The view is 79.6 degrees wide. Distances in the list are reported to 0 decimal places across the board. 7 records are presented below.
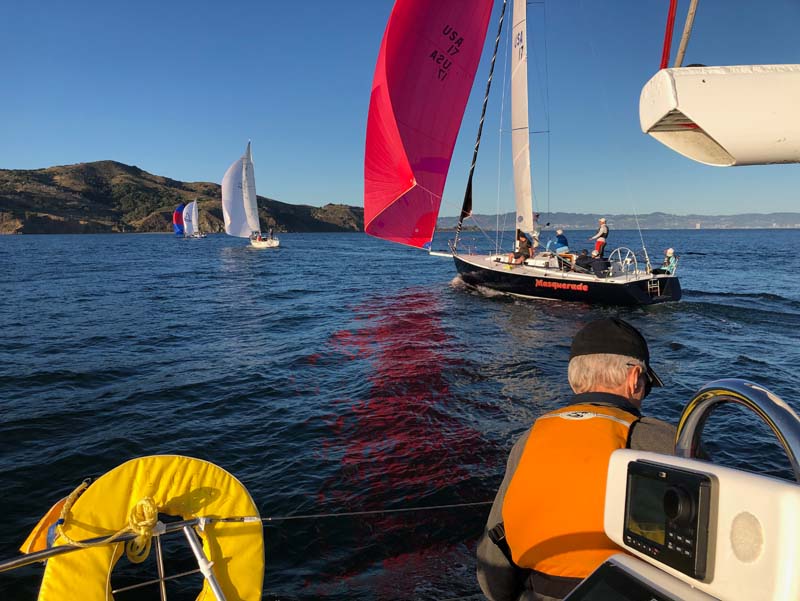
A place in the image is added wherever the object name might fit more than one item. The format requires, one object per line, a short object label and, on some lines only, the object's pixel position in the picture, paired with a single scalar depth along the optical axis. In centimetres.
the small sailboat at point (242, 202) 5456
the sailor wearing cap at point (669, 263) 1555
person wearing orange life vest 164
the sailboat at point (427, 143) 1416
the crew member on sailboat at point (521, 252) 1816
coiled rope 243
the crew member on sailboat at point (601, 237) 1596
